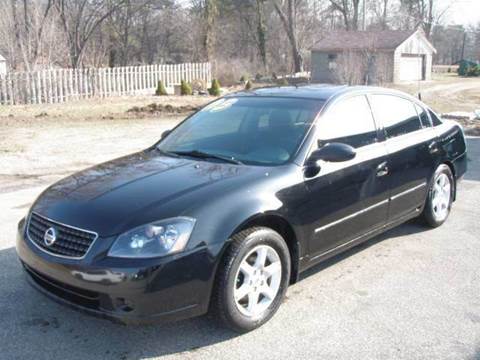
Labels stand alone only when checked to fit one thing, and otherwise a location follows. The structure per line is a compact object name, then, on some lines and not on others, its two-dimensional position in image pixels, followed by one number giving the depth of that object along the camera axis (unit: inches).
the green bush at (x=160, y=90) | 1028.5
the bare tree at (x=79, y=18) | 1101.7
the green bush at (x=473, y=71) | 2407.7
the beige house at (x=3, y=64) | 1032.8
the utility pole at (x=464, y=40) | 3576.3
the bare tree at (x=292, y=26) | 1952.5
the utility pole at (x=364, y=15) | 2272.4
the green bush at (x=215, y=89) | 1080.8
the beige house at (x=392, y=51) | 1795.0
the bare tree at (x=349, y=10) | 2298.2
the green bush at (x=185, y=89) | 1054.4
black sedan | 127.8
